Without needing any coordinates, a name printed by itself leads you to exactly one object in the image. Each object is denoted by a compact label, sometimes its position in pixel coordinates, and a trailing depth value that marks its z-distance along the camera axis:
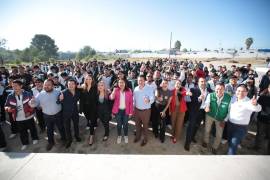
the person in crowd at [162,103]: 4.55
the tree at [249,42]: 102.56
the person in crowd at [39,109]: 5.04
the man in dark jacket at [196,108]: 4.31
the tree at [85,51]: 75.71
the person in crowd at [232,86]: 4.79
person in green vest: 3.90
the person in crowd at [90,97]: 4.62
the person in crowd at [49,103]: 4.20
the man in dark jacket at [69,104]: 4.30
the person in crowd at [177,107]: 4.47
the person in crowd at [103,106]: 4.63
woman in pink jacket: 4.50
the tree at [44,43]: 89.94
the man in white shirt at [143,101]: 4.43
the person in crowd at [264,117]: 4.04
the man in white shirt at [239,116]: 3.48
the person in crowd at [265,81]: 6.32
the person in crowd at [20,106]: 4.13
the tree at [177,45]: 116.69
